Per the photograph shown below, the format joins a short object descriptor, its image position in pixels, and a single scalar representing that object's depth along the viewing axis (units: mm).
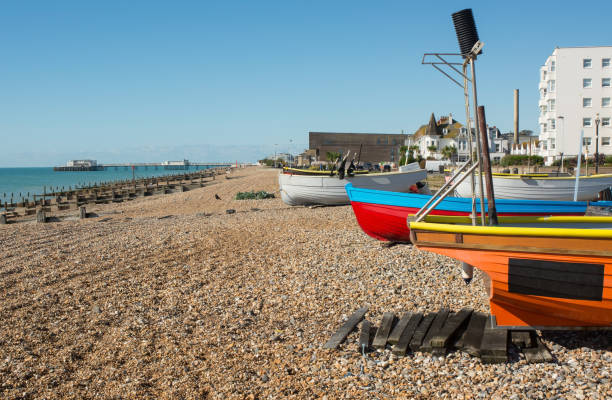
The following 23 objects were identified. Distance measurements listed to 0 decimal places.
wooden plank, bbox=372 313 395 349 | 6215
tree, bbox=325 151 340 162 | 88250
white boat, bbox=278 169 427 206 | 21578
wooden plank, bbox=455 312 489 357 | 5734
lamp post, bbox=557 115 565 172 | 57362
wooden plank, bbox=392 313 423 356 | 6000
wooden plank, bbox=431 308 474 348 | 5898
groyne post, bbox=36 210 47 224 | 21391
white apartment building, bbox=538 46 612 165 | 56906
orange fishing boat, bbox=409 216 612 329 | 5410
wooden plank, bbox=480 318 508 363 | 5496
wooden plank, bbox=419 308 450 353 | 5939
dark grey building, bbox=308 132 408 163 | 100000
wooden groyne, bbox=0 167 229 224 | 32344
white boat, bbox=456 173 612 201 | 20172
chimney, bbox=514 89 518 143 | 90812
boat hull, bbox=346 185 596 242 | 10758
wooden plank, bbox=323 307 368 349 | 6422
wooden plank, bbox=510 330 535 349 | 5773
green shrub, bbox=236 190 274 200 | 29638
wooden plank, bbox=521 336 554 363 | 5500
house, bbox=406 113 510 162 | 87062
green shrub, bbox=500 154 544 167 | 55788
